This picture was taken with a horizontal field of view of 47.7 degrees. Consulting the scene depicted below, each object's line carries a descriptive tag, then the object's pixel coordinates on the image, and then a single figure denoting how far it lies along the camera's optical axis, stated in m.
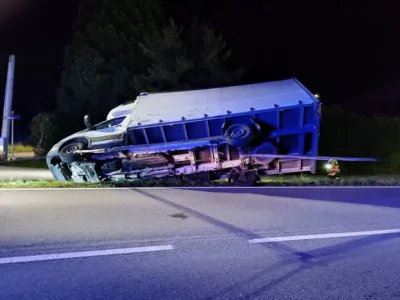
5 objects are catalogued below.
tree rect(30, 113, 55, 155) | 21.17
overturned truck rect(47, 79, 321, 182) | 11.38
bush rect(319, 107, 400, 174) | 16.91
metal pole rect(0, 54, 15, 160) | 18.81
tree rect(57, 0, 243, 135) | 19.92
